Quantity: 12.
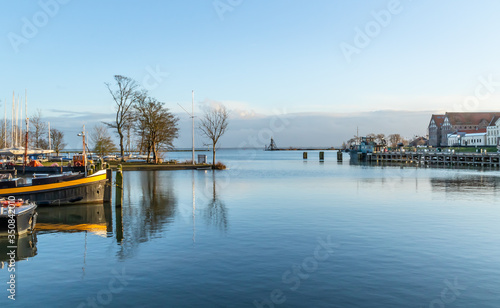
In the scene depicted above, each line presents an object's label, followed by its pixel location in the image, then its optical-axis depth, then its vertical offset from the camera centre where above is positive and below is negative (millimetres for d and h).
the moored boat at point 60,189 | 25545 -2141
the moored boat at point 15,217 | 17750 -2673
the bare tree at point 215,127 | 76500 +4608
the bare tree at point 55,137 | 112238 +4703
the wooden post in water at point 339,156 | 120625 -1715
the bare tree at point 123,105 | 72938 +8397
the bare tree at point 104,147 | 82438 +1344
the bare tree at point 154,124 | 71875 +4998
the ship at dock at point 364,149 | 131375 +184
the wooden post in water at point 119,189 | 26270 -2243
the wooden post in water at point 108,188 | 28703 -2331
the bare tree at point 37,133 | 94125 +4993
